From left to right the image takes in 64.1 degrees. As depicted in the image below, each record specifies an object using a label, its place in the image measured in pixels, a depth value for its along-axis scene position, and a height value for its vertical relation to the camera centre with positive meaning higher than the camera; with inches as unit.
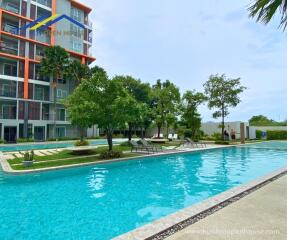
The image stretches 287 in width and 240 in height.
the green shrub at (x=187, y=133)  1374.3 -14.2
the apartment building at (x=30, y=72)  1330.0 +362.0
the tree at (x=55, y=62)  1365.7 +419.6
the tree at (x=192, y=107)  1227.2 +128.9
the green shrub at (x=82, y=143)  895.7 -46.5
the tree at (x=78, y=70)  1455.5 +393.5
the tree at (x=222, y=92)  1229.7 +206.2
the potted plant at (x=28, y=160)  446.6 -56.9
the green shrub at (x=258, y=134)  1695.4 -27.8
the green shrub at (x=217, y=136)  1509.6 -37.5
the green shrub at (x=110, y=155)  576.7 -60.0
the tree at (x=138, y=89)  1045.2 +196.9
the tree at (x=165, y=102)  1225.0 +156.8
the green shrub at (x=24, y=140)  1216.8 -45.1
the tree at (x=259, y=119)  2913.4 +152.2
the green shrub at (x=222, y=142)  1155.0 -61.4
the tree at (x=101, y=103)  551.8 +70.0
